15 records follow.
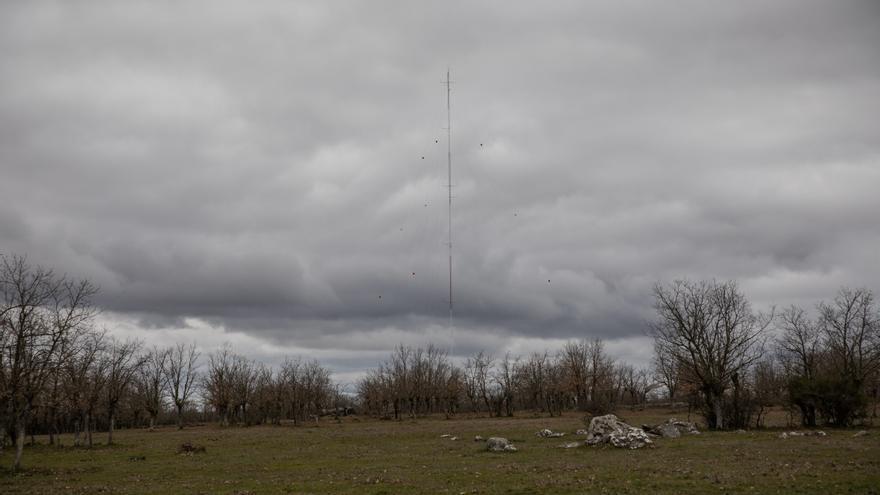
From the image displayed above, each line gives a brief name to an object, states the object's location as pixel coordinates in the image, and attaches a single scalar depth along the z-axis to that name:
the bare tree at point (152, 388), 124.19
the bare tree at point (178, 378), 139.73
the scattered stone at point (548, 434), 53.12
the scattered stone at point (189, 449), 48.84
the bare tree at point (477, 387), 156.62
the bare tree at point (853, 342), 62.41
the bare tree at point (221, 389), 129.75
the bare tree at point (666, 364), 62.54
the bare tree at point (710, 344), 56.81
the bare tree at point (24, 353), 35.16
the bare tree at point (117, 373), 71.17
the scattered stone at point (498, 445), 40.22
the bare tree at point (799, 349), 71.69
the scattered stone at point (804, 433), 43.94
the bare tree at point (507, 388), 133.82
